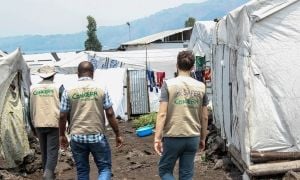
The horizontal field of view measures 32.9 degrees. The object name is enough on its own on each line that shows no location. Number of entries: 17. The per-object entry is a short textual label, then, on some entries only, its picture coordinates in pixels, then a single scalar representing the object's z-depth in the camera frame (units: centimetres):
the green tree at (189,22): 5354
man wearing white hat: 818
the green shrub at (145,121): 1744
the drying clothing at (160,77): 2097
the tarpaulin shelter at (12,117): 984
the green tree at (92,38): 5088
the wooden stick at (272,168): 760
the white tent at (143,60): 2153
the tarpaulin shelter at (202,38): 1600
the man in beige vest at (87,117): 634
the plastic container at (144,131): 1525
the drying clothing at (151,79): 2106
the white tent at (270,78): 775
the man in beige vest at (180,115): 592
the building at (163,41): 3675
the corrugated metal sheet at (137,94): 2073
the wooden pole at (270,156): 776
